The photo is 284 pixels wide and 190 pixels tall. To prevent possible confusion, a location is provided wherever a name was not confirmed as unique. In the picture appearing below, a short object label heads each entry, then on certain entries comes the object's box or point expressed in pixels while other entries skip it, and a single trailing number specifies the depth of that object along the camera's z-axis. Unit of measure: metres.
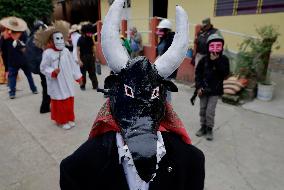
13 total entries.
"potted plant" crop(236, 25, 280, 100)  6.50
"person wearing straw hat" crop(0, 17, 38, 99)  6.71
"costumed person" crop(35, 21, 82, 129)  4.72
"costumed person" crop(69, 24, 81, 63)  7.82
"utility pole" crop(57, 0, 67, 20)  21.26
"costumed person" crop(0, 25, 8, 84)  6.85
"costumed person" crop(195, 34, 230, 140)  4.14
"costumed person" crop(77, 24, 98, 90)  7.37
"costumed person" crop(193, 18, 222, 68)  6.82
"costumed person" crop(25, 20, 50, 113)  5.66
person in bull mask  1.38
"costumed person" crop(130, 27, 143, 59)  10.05
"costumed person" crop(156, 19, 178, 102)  4.95
